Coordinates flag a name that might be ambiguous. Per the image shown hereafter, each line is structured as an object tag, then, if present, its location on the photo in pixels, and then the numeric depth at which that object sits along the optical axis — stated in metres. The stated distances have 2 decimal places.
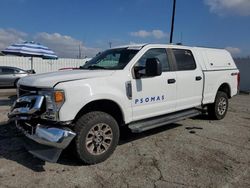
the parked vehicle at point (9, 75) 11.74
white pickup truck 2.75
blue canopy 10.10
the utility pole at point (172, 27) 13.68
